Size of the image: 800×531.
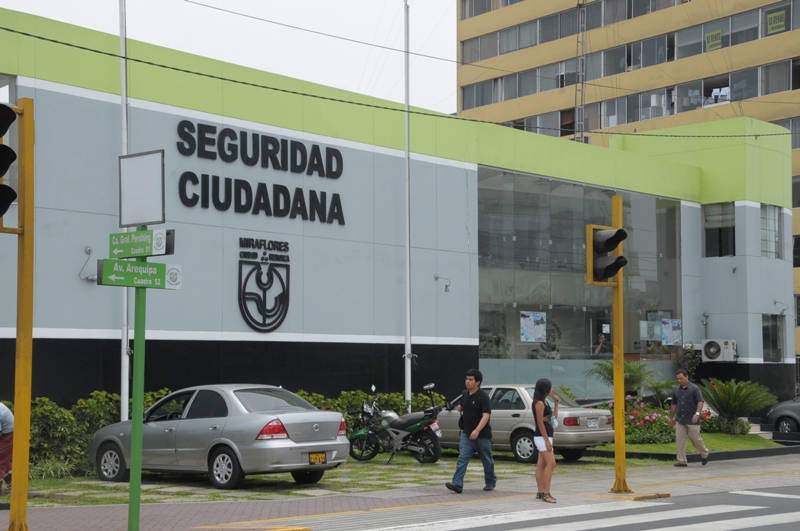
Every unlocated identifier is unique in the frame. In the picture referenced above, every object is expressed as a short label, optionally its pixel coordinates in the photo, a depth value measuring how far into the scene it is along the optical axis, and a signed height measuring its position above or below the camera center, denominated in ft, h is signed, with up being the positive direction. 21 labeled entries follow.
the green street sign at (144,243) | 31.86 +2.48
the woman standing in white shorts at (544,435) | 44.21 -5.16
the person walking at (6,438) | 46.60 -5.49
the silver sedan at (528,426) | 63.72 -6.81
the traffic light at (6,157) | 29.09 +4.73
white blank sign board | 31.40 +4.19
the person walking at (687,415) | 65.16 -6.17
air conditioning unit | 107.34 -3.19
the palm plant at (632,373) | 87.35 -4.68
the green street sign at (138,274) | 31.45 +1.47
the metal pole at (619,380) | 46.44 -2.79
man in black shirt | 47.60 -5.27
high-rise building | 159.02 +44.35
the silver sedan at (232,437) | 47.67 -5.75
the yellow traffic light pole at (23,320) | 29.68 +0.01
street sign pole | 30.83 -3.04
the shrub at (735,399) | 82.12 -6.46
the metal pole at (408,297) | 78.79 +1.79
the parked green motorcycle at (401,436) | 62.64 -7.31
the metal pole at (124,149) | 61.16 +10.72
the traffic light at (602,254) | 46.39 +3.09
